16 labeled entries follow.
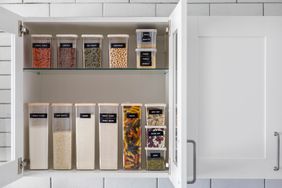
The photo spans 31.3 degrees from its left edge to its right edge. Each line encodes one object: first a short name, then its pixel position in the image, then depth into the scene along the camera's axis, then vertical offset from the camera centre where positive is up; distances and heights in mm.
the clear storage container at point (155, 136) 2131 -199
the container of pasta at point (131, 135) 2135 -195
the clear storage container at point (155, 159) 2141 -298
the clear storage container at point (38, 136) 2146 -200
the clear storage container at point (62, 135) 2146 -196
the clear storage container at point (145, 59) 2145 +128
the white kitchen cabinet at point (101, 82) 1829 +29
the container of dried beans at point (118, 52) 2150 +159
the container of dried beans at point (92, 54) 2162 +151
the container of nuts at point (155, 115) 2141 -111
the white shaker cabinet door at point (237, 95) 2055 -24
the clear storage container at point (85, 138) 2133 -208
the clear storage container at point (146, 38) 2162 +220
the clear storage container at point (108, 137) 2123 -202
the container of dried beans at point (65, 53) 2180 +156
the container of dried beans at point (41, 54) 2172 +152
